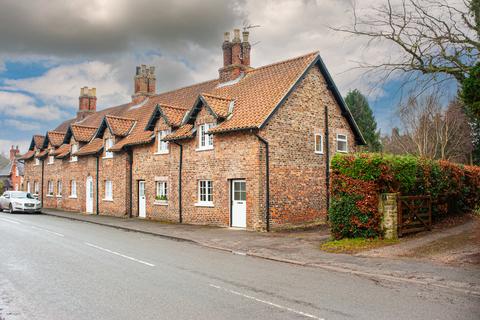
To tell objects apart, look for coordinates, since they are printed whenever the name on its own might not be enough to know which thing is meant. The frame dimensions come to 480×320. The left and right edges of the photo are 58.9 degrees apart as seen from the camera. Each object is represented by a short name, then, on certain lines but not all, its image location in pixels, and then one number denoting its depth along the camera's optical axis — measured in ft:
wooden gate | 49.19
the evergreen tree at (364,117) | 167.12
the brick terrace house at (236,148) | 65.87
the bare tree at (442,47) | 36.96
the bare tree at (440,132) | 140.67
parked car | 108.99
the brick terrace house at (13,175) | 220.43
